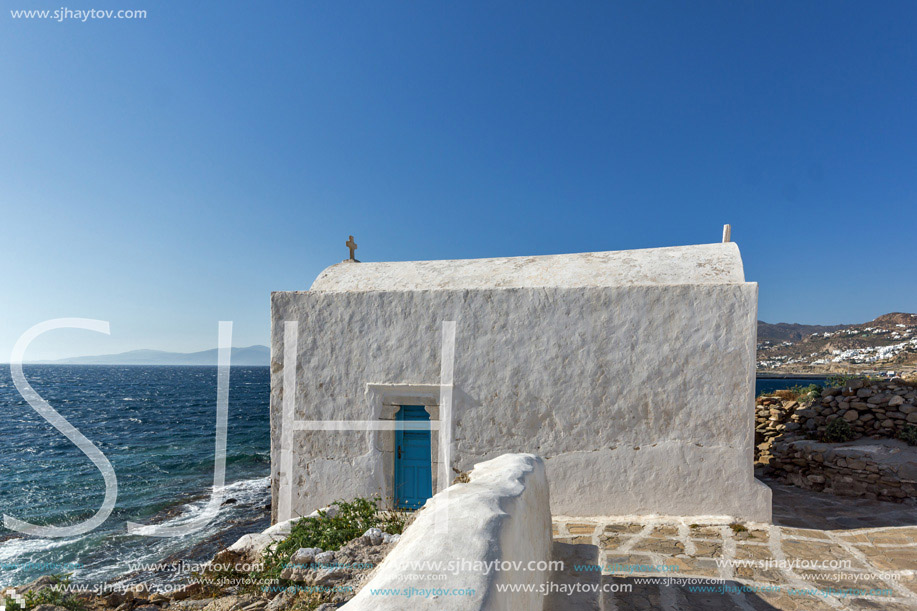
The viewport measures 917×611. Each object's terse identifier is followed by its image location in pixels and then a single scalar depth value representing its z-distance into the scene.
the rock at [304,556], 3.41
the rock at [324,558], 3.29
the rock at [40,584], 4.36
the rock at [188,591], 3.96
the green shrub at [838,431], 7.20
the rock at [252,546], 4.60
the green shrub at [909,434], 6.57
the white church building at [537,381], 5.21
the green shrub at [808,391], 8.13
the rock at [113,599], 4.11
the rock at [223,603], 3.15
